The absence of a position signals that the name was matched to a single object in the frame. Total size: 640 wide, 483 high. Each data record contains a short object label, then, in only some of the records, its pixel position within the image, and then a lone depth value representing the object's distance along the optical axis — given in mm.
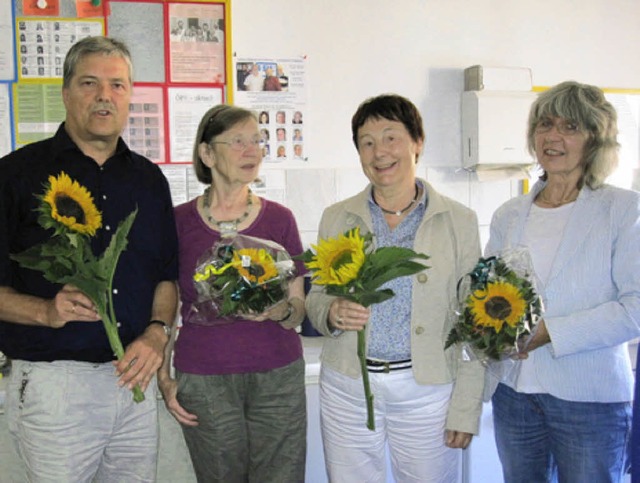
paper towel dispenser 2689
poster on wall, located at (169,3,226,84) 2539
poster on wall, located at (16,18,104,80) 2438
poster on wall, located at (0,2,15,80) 2416
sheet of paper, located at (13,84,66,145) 2461
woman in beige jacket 1539
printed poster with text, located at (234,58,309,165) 2607
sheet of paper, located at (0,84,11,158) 2449
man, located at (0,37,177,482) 1447
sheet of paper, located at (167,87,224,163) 2578
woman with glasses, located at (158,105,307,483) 1646
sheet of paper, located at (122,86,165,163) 2557
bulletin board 2443
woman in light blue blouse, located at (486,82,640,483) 1474
